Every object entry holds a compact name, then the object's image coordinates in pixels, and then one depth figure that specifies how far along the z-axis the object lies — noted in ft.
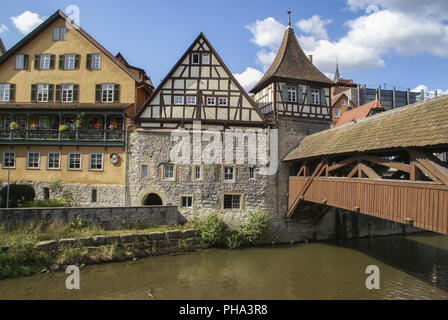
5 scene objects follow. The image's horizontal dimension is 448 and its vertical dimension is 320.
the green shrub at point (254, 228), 48.93
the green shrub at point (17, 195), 46.39
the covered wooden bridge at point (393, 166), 24.13
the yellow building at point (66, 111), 53.62
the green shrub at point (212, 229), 47.16
